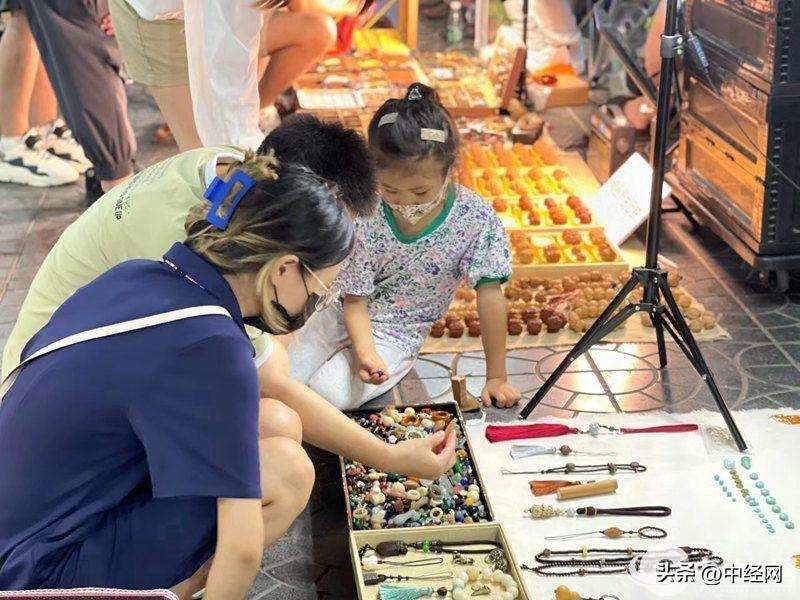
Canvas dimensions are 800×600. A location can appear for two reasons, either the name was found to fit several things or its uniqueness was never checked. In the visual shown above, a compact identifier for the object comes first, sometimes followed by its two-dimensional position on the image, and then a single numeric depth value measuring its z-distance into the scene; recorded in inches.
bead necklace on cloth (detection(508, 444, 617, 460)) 112.4
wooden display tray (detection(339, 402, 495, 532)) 98.7
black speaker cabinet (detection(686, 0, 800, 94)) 131.7
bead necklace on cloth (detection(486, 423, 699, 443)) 115.5
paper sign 161.8
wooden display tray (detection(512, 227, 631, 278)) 152.5
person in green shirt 86.0
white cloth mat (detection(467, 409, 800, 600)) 93.8
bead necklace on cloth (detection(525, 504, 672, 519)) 102.7
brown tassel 106.3
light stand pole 109.7
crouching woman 66.9
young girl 118.8
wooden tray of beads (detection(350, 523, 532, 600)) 90.3
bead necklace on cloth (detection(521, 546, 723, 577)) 95.4
